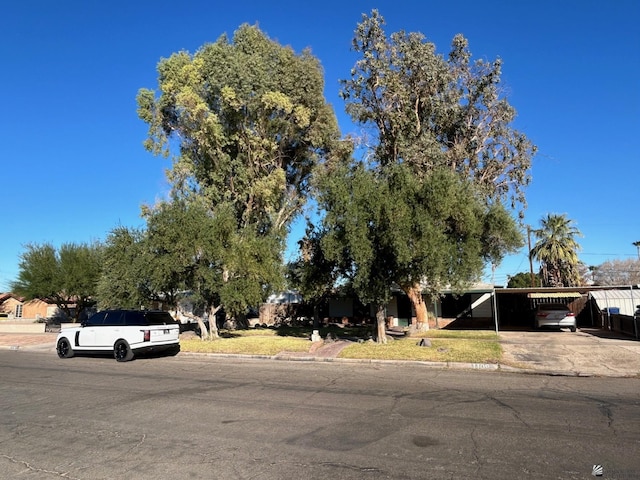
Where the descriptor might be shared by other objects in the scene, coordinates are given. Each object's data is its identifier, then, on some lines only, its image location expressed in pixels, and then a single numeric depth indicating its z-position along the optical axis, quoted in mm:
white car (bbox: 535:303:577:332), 25875
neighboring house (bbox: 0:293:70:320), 56906
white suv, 16188
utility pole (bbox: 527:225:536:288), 43288
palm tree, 42438
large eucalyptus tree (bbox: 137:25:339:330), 28219
